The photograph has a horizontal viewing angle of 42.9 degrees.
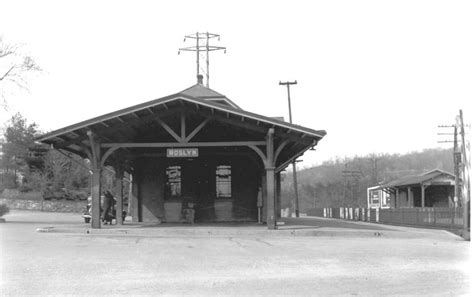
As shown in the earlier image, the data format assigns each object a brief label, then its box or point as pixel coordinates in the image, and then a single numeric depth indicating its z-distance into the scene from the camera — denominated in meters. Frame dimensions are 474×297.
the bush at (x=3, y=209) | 31.87
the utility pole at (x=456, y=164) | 41.99
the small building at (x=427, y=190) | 50.03
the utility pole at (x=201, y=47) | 52.47
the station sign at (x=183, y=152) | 20.23
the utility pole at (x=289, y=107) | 48.54
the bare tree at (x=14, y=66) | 36.53
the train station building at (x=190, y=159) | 20.06
